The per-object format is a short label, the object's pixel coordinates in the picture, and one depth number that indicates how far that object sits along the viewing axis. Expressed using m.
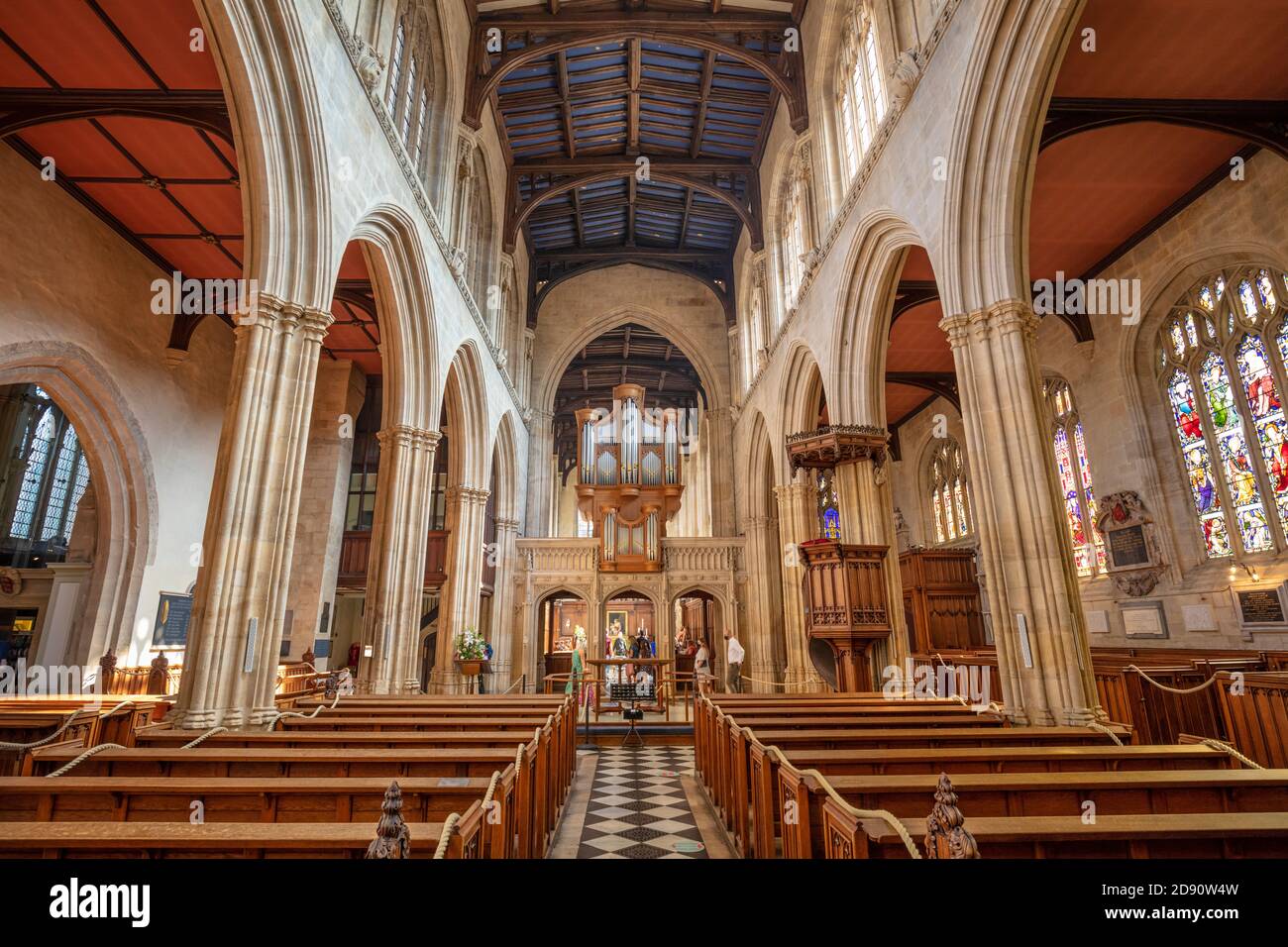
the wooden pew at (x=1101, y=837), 1.96
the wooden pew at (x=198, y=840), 1.91
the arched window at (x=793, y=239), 12.34
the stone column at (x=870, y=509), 8.75
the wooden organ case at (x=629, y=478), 16.53
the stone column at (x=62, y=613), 9.86
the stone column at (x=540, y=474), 17.81
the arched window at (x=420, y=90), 8.88
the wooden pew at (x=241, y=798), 2.60
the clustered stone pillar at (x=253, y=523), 5.00
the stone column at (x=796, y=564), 11.58
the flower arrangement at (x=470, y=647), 11.09
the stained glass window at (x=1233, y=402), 8.01
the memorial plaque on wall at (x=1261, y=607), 7.62
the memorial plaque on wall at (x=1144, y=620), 9.27
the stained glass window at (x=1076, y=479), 10.74
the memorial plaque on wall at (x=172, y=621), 10.38
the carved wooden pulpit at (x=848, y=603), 7.84
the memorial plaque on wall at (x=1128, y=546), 9.48
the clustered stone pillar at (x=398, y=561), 9.02
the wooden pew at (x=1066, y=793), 2.63
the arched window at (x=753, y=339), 15.61
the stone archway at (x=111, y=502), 9.36
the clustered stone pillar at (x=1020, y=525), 5.20
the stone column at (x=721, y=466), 17.69
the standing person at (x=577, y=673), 8.90
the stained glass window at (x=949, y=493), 15.62
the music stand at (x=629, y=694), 12.52
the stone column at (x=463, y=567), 11.89
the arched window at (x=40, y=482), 13.23
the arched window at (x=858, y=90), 8.95
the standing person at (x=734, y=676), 15.09
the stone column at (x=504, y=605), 15.37
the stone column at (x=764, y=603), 14.79
